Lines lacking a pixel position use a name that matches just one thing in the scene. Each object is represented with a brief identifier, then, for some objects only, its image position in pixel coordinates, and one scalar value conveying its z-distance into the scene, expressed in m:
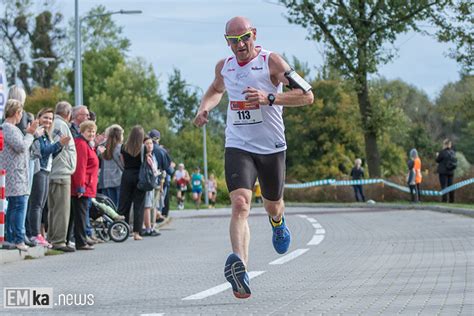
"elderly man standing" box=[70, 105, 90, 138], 16.38
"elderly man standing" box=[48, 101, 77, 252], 15.19
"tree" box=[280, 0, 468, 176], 41.31
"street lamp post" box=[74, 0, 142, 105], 29.32
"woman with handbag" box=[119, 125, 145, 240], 18.14
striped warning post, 12.42
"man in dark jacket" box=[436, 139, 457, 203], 30.42
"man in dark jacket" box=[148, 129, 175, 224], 19.80
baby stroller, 17.17
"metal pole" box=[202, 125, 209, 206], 62.19
